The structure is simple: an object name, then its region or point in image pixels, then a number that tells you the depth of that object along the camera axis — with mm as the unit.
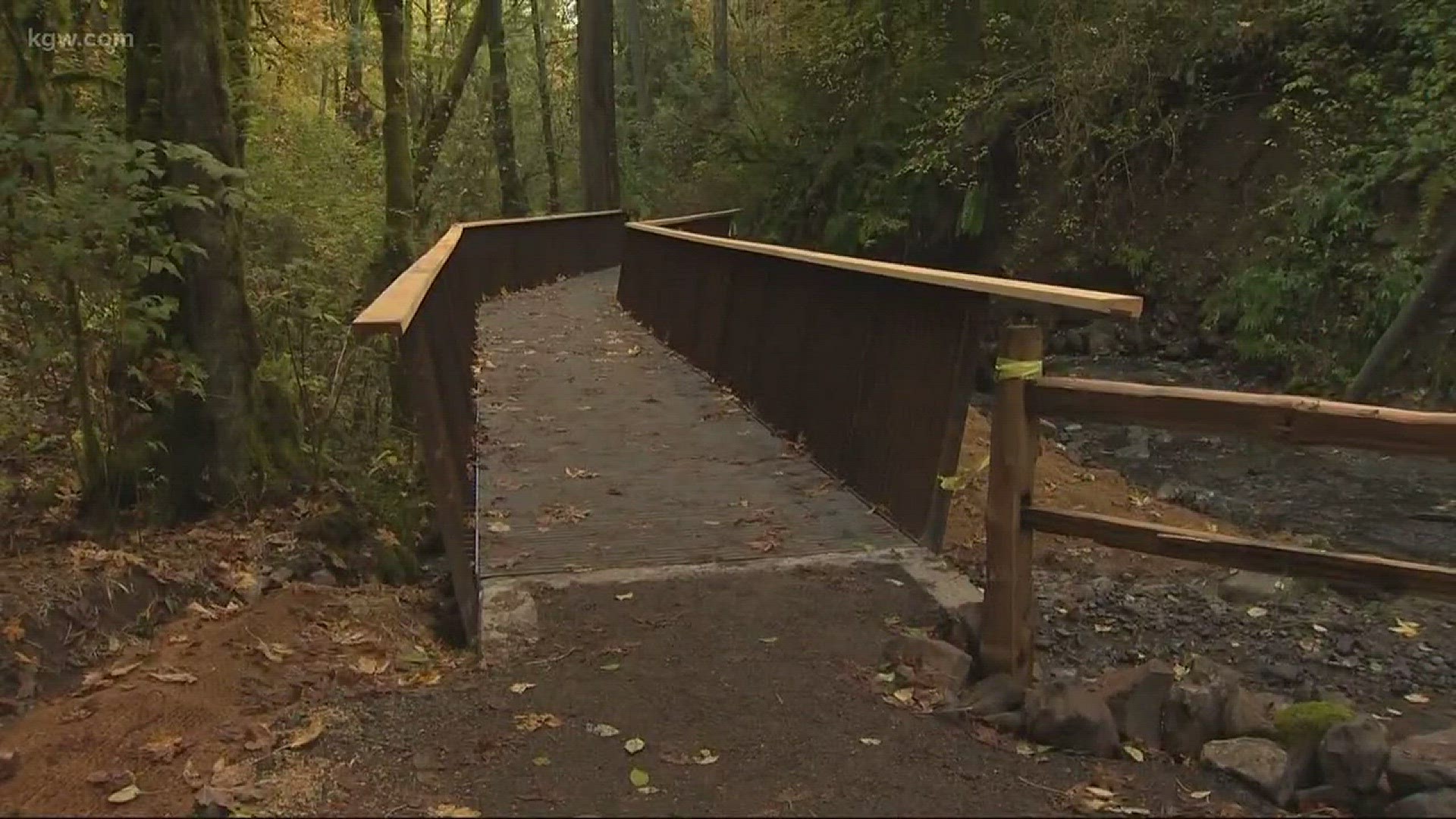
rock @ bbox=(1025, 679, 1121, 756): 3721
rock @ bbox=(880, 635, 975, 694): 4197
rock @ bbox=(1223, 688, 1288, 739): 3844
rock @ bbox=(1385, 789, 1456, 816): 3178
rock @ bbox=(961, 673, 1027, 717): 4008
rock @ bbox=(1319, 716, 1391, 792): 3414
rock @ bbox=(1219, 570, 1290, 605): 7207
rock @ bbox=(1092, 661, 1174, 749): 3871
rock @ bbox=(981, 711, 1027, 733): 3881
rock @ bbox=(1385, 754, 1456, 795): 3344
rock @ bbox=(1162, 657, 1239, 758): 3844
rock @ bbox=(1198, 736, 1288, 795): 3523
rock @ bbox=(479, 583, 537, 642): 4789
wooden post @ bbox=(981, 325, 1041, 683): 4211
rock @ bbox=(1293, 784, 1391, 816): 3387
